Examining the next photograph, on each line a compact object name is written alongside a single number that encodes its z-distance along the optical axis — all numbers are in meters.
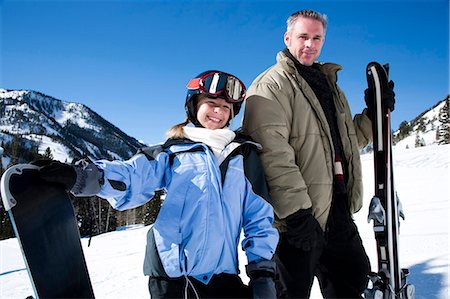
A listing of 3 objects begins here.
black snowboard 1.70
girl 1.94
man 2.35
